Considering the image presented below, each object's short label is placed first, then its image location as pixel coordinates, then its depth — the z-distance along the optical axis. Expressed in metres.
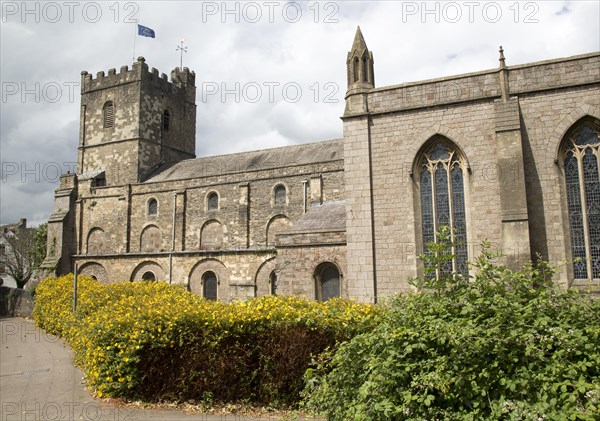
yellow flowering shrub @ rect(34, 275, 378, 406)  8.31
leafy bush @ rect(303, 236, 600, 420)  4.26
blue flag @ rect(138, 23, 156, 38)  39.41
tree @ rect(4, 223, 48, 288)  45.75
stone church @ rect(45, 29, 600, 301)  14.09
